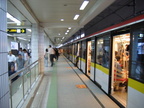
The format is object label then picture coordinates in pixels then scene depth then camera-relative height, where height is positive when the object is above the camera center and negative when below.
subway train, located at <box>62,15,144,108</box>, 3.03 -0.42
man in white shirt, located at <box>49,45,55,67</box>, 12.59 -0.27
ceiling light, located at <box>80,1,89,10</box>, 5.04 +1.64
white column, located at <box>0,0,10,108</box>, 2.21 -0.20
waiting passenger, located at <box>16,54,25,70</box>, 6.89 -0.63
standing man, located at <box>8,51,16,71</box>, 6.88 -0.45
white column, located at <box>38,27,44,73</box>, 9.01 +0.24
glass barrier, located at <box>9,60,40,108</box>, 3.11 -1.05
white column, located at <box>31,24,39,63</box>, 8.23 +0.42
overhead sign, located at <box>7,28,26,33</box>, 7.15 +0.94
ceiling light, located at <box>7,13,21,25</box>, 6.69 +1.51
